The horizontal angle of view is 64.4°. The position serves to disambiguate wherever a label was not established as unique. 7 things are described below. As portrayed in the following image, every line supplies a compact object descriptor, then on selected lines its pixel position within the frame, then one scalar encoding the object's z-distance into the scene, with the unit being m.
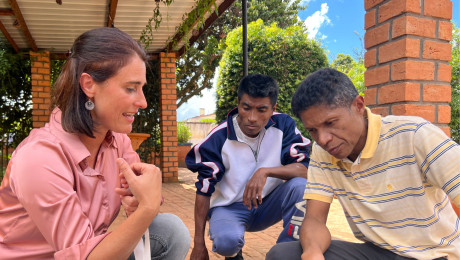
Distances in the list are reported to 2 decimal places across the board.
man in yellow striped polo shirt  1.58
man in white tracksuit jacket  2.46
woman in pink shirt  1.31
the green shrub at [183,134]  15.29
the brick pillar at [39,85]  7.30
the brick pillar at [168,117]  7.95
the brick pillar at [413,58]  2.42
